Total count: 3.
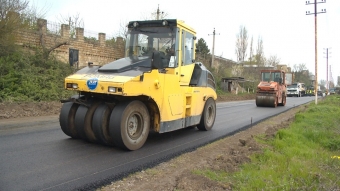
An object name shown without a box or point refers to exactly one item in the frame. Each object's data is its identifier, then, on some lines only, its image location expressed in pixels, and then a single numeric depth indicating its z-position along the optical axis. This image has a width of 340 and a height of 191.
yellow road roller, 6.03
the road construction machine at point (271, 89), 21.25
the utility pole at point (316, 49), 26.72
